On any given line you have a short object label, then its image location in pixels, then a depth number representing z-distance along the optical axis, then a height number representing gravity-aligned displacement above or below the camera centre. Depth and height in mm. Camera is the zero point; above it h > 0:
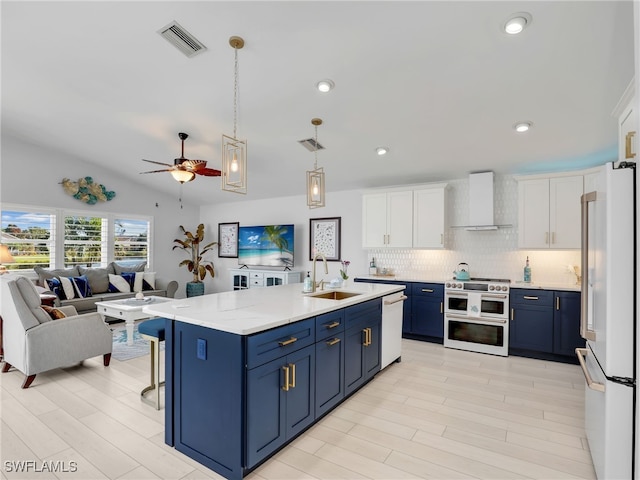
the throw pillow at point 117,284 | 6340 -862
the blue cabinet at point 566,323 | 4031 -988
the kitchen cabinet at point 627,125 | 2111 +800
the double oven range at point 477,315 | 4410 -1007
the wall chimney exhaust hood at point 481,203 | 4816 +571
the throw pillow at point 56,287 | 5469 -796
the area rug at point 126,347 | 4230 -1470
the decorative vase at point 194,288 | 7867 -1161
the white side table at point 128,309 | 4445 -977
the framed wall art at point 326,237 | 6445 +70
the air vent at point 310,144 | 4666 +1380
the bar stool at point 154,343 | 2738 -895
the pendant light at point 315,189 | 3688 +571
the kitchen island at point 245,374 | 1963 -881
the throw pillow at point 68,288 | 5550 -825
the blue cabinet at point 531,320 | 4184 -999
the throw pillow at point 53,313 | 3648 -820
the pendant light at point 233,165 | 2852 +657
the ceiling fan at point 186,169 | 4355 +934
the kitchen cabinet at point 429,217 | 5090 +379
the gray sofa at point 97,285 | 5559 -883
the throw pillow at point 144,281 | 6571 -850
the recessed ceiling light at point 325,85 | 3329 +1572
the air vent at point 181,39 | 2818 +1758
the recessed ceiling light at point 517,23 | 2369 +1594
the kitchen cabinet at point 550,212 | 4254 +401
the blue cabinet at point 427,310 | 4855 -1013
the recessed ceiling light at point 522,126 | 3639 +1277
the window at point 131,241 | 7114 -41
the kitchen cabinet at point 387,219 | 5336 +361
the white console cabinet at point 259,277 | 6676 -785
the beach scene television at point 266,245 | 6902 -115
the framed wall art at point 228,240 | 7973 -3
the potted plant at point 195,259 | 7914 -484
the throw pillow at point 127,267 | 6707 -583
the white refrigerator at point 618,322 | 1715 -413
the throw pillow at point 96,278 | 6108 -734
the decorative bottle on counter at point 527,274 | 4645 -446
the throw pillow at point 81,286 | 5703 -825
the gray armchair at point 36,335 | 3266 -997
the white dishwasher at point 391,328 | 3656 -1011
